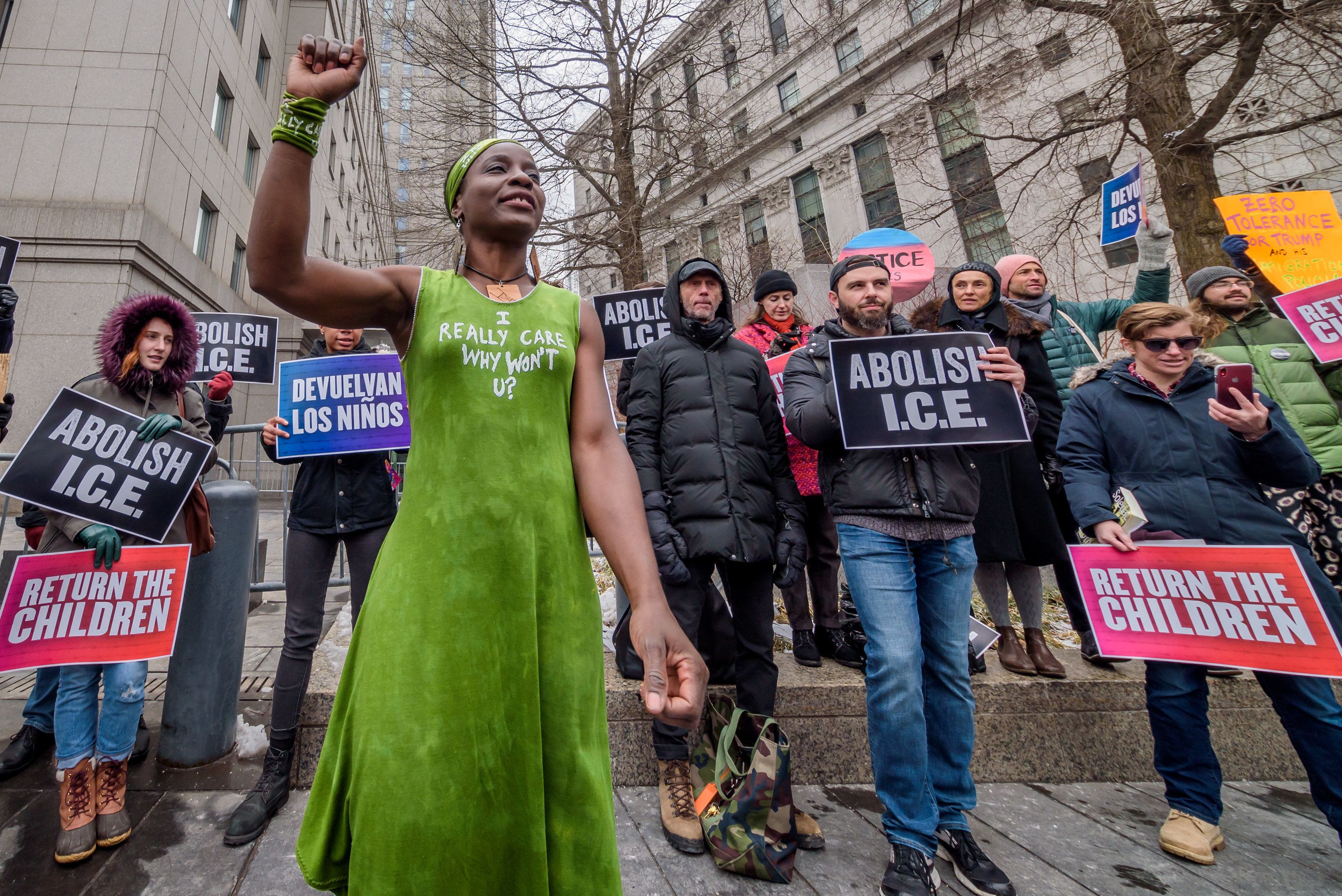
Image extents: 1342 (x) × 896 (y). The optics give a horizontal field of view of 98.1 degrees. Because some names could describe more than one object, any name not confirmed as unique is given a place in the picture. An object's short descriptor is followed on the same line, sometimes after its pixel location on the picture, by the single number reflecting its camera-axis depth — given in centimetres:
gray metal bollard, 314
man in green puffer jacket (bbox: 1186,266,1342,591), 343
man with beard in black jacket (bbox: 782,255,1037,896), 237
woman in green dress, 112
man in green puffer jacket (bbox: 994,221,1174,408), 411
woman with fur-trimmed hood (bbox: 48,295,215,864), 254
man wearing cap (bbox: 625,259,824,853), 278
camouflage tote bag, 238
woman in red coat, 364
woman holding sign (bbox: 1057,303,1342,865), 255
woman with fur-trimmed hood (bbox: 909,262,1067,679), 358
